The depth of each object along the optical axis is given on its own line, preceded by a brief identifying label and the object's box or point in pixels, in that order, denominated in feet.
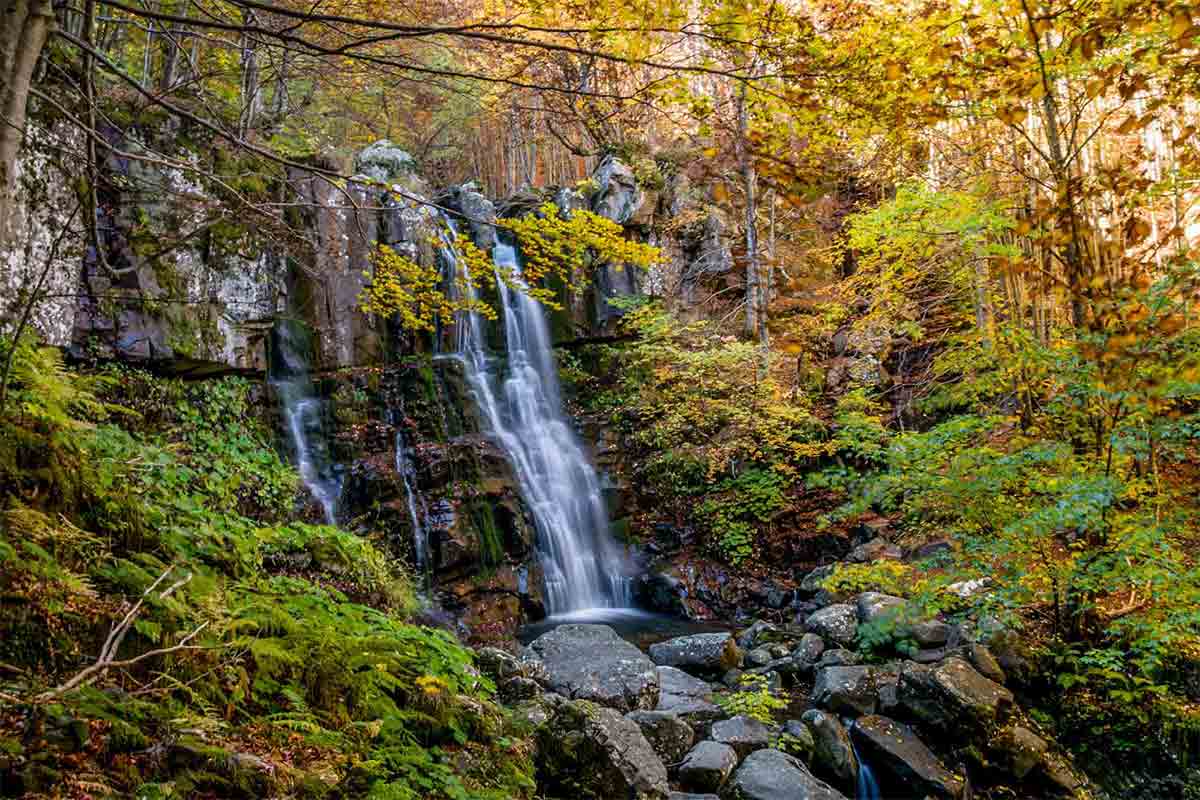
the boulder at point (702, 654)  22.48
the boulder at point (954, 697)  16.43
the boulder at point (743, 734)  15.72
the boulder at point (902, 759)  15.20
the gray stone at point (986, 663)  18.31
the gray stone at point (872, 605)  22.43
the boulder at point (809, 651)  21.94
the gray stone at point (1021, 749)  15.58
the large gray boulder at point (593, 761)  12.53
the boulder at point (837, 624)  23.25
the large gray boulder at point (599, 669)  17.17
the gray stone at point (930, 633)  21.76
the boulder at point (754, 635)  25.38
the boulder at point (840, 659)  21.31
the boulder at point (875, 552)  29.50
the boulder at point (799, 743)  16.15
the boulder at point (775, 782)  13.74
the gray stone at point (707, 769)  14.07
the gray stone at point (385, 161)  49.11
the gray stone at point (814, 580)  30.48
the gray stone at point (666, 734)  15.19
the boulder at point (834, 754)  15.87
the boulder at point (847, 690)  18.17
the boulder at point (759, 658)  22.72
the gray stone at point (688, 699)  17.66
